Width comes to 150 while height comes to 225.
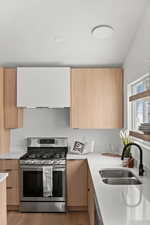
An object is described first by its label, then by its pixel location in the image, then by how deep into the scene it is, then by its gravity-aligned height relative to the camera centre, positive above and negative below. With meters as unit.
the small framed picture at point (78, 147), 2.60 -0.54
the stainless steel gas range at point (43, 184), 2.35 -1.04
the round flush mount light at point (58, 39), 2.20 +1.07
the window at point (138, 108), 1.98 +0.09
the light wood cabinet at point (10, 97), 2.55 +0.29
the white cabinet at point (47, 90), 2.49 +0.39
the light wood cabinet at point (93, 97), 2.54 +0.28
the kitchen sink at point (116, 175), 1.60 -0.68
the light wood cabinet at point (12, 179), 2.39 -0.97
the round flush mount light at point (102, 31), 1.91 +1.03
